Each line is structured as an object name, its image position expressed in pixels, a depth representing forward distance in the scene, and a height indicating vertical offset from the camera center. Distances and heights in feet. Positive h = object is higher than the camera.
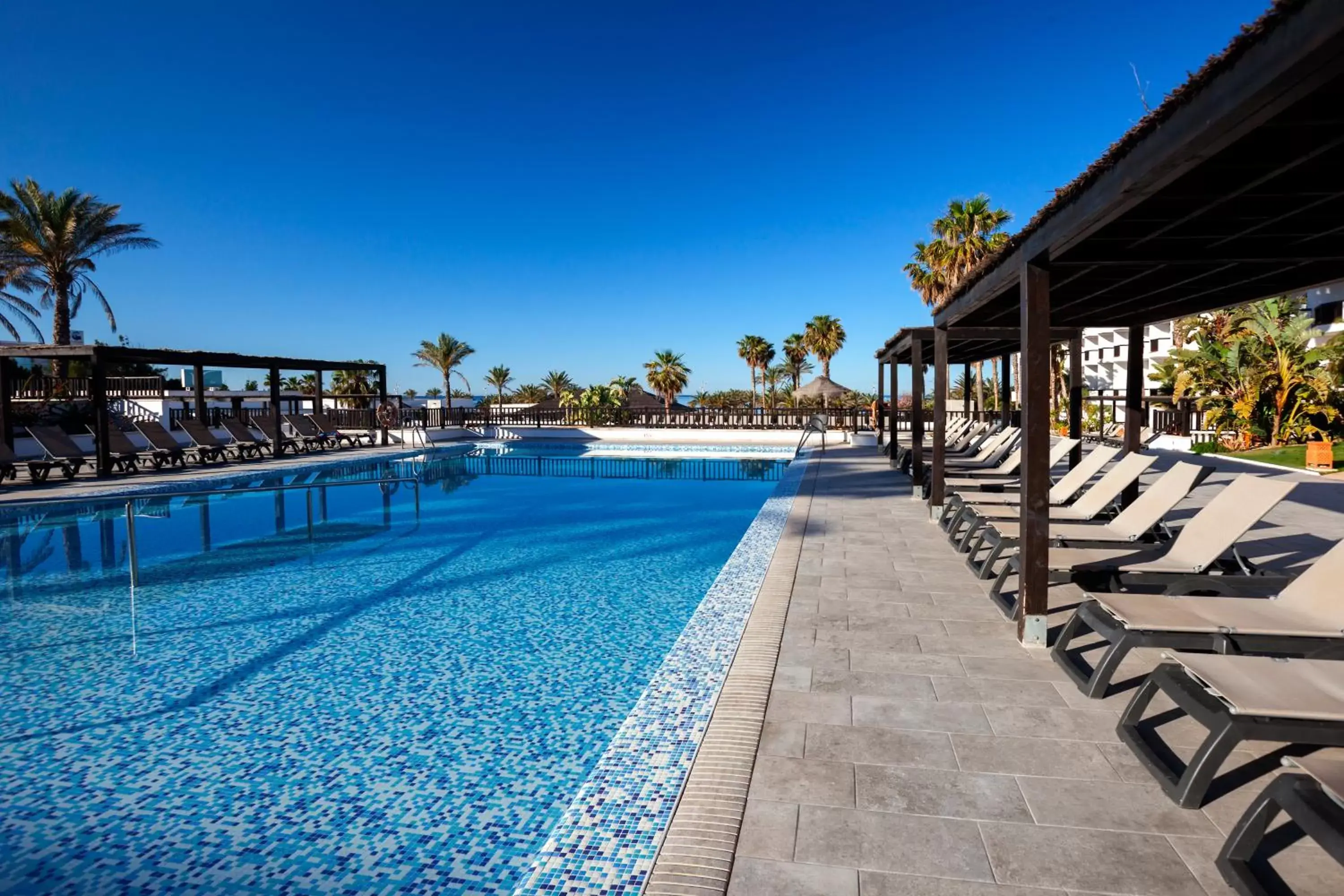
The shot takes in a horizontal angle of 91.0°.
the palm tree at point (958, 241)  83.51 +21.82
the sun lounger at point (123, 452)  45.98 -1.72
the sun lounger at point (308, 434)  63.57 -0.98
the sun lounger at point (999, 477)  25.82 -2.98
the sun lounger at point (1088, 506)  18.95 -2.91
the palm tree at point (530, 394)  194.59 +7.63
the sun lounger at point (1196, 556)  13.44 -3.29
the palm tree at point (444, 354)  148.97 +15.12
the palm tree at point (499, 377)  195.31 +12.64
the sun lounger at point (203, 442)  51.49 -1.29
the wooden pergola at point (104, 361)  44.06 +5.02
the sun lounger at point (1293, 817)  5.54 -3.61
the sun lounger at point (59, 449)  42.24 -1.29
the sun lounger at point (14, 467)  39.22 -2.25
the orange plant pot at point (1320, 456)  37.17 -3.11
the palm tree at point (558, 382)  176.96 +9.84
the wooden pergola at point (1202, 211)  6.82 +3.36
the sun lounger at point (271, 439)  57.77 -1.38
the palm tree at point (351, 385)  112.57 +7.73
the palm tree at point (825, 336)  139.74 +16.21
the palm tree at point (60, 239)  62.03 +18.59
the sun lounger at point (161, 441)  47.98 -1.04
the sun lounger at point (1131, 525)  16.17 -3.04
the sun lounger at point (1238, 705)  7.16 -3.45
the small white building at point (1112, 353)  129.59 +11.25
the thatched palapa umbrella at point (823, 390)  93.04 +3.19
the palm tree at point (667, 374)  153.17 +9.87
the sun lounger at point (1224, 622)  9.67 -3.37
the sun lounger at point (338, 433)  67.62 -1.14
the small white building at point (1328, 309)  71.23 +10.26
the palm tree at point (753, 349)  145.89 +14.28
